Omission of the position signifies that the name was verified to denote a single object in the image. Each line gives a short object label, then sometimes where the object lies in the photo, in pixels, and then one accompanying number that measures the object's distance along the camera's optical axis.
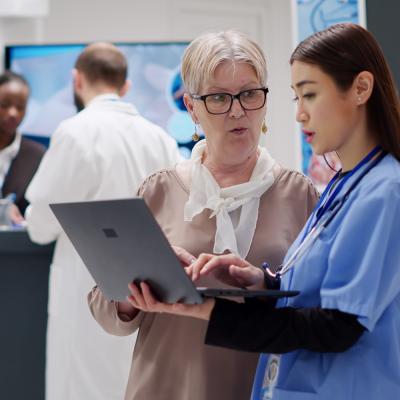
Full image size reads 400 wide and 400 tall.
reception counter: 3.48
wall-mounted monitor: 6.04
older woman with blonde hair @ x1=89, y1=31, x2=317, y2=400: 1.68
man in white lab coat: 3.27
